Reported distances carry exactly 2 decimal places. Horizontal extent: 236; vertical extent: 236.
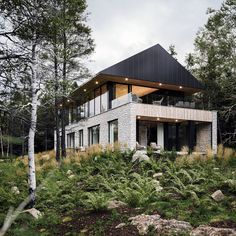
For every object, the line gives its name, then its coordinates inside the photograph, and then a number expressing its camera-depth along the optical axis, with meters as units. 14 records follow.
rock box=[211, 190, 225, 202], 9.00
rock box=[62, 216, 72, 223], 8.47
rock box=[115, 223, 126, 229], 7.53
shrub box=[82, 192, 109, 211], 8.61
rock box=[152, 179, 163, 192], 10.27
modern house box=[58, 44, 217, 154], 21.25
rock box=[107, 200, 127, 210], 8.90
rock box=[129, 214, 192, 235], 6.87
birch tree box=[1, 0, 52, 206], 5.68
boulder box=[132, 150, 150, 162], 14.77
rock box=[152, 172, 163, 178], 12.23
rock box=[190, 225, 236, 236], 6.45
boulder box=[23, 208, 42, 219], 8.78
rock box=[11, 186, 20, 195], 11.11
